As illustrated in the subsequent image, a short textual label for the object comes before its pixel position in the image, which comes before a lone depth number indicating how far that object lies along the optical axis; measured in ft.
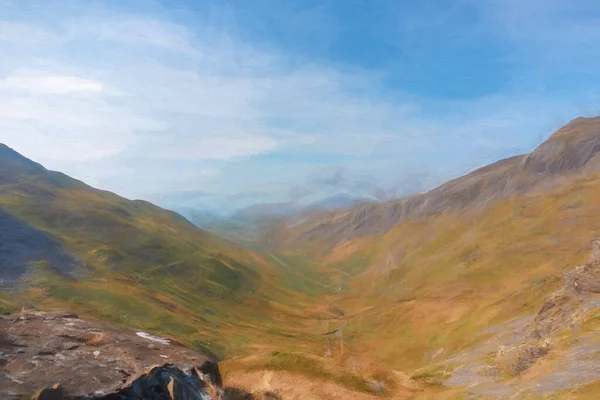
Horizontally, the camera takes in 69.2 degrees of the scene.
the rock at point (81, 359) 91.04
